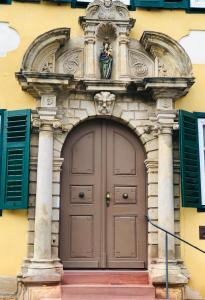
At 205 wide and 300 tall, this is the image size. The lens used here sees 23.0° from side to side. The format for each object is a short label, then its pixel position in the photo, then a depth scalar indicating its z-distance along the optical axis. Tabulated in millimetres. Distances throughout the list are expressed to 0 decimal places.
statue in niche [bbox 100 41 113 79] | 7703
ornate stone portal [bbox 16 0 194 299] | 7156
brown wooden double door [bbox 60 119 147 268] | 7434
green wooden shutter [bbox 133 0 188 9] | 8062
